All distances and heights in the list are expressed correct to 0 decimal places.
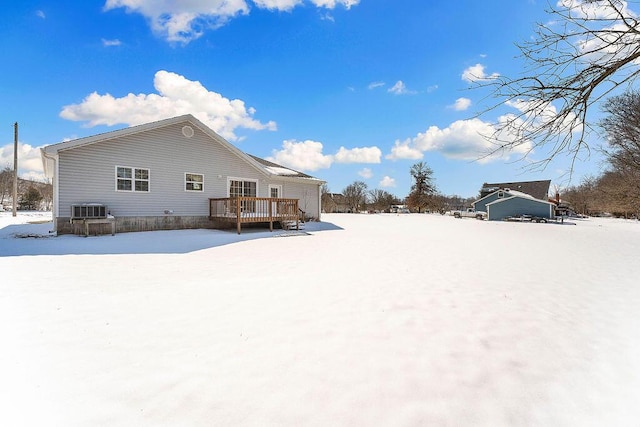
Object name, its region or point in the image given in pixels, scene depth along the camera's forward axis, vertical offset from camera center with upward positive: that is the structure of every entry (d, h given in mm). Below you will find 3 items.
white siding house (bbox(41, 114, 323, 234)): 10805 +1851
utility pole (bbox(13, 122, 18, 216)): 22609 +4672
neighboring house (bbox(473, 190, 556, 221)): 30578 +864
